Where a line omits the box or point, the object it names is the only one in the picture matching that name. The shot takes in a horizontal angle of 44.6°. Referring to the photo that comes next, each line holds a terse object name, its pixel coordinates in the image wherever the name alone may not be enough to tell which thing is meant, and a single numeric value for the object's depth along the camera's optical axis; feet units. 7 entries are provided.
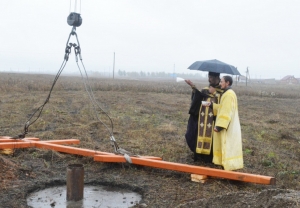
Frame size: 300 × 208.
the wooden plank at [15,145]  23.84
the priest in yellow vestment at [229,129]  20.94
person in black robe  23.02
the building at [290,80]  402.72
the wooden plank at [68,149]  23.59
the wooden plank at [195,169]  18.75
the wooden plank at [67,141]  27.12
